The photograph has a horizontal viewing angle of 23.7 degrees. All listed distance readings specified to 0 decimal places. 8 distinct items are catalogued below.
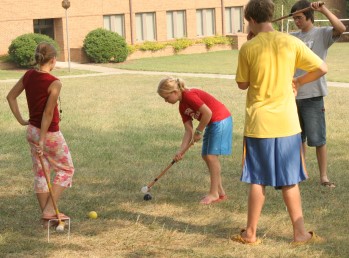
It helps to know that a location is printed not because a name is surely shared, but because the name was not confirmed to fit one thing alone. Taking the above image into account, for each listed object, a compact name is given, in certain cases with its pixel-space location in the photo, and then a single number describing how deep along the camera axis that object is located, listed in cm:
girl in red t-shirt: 739
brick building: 3347
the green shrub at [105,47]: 3312
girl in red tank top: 670
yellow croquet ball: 714
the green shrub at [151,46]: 3650
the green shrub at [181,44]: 3806
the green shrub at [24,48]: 3052
